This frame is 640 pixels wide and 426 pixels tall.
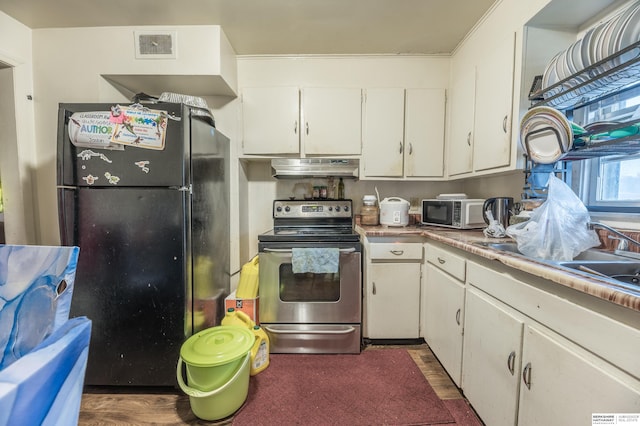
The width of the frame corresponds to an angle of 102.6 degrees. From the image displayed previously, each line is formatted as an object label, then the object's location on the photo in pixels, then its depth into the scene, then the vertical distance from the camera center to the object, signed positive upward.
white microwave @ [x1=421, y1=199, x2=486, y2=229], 1.82 -0.08
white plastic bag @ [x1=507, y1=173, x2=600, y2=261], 1.09 -0.10
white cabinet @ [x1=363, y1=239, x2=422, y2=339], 1.88 -0.65
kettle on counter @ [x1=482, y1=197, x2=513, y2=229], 1.65 -0.03
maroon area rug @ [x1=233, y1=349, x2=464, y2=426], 1.33 -1.11
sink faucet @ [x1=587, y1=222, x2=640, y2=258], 1.08 -0.16
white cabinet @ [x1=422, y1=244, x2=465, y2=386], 1.44 -0.65
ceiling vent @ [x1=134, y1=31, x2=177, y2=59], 1.86 +1.13
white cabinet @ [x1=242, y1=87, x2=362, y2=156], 2.18 +0.70
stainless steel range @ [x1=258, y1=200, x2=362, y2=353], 1.82 -0.66
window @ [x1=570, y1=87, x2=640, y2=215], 1.23 +0.17
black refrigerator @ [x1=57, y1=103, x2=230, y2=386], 1.41 -0.16
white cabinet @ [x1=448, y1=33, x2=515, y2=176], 1.52 +0.64
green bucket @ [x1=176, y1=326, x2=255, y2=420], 1.26 -0.87
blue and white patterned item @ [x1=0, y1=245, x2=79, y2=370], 0.67 -0.27
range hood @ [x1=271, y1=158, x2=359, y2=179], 2.08 +0.29
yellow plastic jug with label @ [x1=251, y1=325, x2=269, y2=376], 1.63 -0.99
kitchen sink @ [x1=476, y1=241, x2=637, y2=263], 1.14 -0.23
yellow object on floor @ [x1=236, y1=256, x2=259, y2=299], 1.90 -0.62
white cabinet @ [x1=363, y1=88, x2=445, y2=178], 2.19 +0.60
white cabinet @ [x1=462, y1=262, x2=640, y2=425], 0.71 -0.54
